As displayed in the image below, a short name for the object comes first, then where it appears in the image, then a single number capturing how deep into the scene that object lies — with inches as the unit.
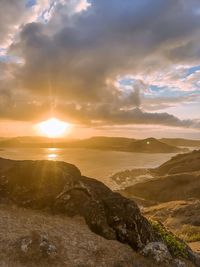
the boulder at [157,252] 364.4
